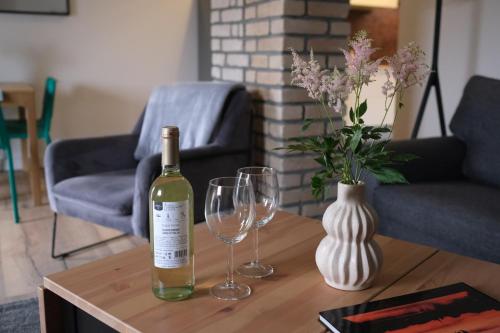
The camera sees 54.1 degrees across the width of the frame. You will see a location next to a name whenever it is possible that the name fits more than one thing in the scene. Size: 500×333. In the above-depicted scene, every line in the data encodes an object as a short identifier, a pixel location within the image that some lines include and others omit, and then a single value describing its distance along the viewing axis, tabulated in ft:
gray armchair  5.86
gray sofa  5.18
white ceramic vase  3.04
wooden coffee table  2.72
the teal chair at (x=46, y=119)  10.32
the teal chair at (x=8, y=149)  8.73
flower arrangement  2.80
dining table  9.42
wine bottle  2.83
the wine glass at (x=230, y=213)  2.94
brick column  6.95
